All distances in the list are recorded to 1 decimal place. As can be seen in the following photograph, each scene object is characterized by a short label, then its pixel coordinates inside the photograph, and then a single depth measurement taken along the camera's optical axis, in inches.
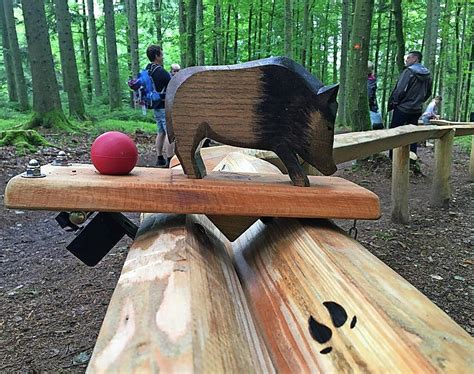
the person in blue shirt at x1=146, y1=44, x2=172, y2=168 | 258.7
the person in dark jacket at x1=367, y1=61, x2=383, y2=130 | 369.4
